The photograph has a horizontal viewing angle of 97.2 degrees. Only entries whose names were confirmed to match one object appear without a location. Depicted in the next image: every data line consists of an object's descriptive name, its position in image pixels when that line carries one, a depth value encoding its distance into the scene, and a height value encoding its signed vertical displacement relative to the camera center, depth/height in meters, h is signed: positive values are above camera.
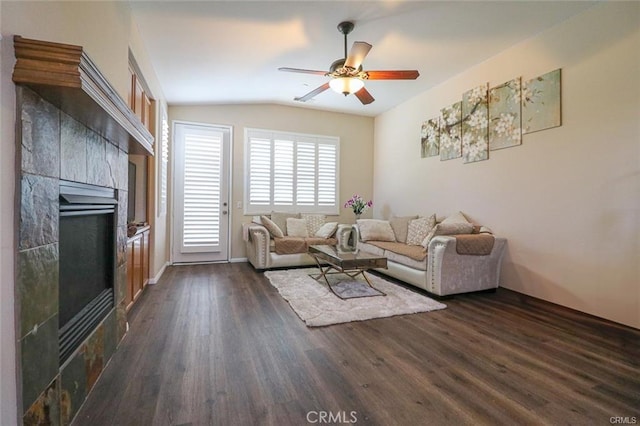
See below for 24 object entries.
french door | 4.70 +0.24
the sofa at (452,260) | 3.12 -0.58
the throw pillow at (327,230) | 4.80 -0.39
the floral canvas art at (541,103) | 2.92 +1.18
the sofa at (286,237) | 4.34 -0.50
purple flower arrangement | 5.43 +0.08
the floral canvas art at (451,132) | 4.00 +1.14
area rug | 2.60 -0.99
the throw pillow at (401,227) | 4.39 -0.28
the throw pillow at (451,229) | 3.26 -0.22
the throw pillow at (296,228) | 4.91 -0.36
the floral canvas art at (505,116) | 3.27 +1.15
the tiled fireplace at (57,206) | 1.00 -0.01
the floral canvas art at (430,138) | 4.37 +1.14
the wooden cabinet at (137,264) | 2.61 -0.62
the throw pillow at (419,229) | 4.02 -0.28
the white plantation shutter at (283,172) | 5.23 +0.65
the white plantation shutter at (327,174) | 5.54 +0.68
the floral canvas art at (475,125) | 3.63 +1.14
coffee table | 3.07 -0.58
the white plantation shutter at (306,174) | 5.39 +0.64
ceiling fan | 2.74 +1.37
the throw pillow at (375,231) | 4.48 -0.36
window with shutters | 5.10 +0.66
